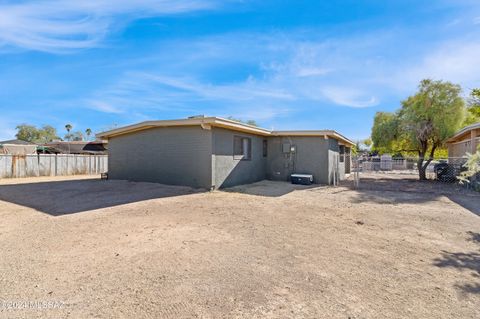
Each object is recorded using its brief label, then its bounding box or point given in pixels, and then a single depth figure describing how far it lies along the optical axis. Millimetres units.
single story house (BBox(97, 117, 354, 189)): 9195
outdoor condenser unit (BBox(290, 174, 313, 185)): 11414
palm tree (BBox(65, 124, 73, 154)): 59375
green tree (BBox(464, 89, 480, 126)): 7803
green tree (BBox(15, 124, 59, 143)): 47781
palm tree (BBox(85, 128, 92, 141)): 60197
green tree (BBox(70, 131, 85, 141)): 58678
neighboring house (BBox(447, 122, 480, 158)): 10877
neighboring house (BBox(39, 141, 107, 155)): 23491
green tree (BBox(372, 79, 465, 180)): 13383
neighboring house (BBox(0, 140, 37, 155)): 20311
